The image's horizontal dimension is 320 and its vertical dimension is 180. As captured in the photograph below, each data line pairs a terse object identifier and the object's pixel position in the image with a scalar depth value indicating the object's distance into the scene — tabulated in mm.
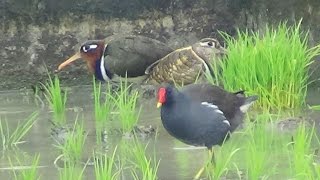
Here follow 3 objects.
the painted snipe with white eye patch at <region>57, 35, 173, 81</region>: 13993
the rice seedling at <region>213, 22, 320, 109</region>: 11779
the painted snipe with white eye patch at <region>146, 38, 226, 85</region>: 13039
